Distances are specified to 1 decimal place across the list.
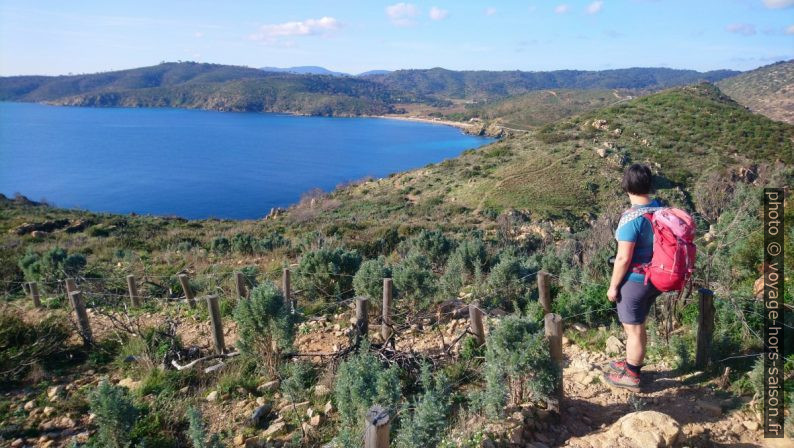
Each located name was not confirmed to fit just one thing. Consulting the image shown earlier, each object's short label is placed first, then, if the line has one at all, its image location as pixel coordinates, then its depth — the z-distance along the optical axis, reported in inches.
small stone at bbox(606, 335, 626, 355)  182.8
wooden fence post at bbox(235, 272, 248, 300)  257.8
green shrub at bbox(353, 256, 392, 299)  267.9
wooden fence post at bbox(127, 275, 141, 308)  305.0
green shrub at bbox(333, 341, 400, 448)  139.5
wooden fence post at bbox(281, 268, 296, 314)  265.5
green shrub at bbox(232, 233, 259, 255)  535.2
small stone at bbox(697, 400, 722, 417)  132.3
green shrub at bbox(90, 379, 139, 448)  139.6
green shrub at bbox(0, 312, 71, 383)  210.2
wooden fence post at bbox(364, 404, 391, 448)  100.5
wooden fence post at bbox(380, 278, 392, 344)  223.1
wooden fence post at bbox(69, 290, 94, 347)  237.0
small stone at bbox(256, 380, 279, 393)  185.2
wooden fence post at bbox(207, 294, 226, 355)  213.2
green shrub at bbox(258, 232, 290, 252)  544.6
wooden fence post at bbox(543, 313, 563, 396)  139.7
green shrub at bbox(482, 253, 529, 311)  257.4
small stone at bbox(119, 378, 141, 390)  197.2
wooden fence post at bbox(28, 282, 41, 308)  321.4
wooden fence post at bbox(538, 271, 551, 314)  213.3
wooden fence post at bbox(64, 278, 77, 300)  267.6
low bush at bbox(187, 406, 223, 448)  124.0
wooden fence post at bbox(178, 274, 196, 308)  277.8
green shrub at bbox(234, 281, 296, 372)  194.4
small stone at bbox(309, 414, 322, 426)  157.1
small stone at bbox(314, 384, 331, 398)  174.9
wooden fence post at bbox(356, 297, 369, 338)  202.1
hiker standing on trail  127.6
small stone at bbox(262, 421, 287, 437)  154.9
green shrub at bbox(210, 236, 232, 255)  544.3
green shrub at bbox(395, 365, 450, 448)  118.1
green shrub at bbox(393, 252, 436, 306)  258.4
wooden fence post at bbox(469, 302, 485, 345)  189.6
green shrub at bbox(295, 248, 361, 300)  304.3
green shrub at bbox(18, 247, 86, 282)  401.1
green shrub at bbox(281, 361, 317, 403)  171.2
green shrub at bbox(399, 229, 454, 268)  416.2
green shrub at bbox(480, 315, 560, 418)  134.9
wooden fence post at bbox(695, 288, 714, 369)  148.4
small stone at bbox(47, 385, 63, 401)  191.5
